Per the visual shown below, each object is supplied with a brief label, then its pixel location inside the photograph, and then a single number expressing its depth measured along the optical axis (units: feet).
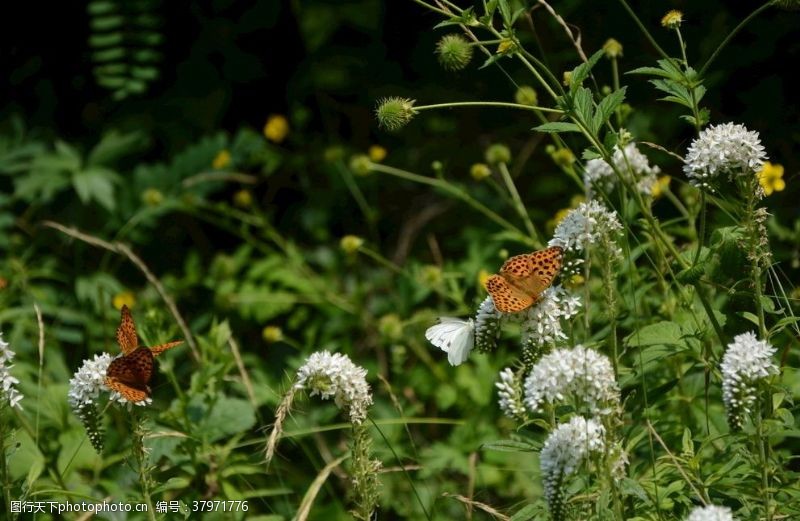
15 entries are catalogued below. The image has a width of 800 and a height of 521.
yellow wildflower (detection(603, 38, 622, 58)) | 17.14
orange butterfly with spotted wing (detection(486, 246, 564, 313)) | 12.32
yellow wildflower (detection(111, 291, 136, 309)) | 25.80
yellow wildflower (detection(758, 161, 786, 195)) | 18.94
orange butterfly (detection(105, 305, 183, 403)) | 12.77
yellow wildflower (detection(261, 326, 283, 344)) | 21.43
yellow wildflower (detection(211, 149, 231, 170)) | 27.50
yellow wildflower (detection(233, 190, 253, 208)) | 25.58
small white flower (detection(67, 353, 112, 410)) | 13.20
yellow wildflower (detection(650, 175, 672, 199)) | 17.40
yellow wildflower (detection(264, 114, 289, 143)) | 29.01
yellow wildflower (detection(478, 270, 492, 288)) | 20.70
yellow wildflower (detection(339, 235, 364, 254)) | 21.42
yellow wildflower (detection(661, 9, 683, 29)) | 14.24
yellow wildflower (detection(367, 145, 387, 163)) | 24.63
